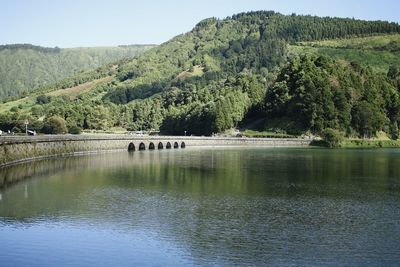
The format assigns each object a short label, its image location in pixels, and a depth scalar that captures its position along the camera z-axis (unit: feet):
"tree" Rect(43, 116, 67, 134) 622.13
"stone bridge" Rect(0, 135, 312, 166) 295.48
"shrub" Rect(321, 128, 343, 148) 589.73
